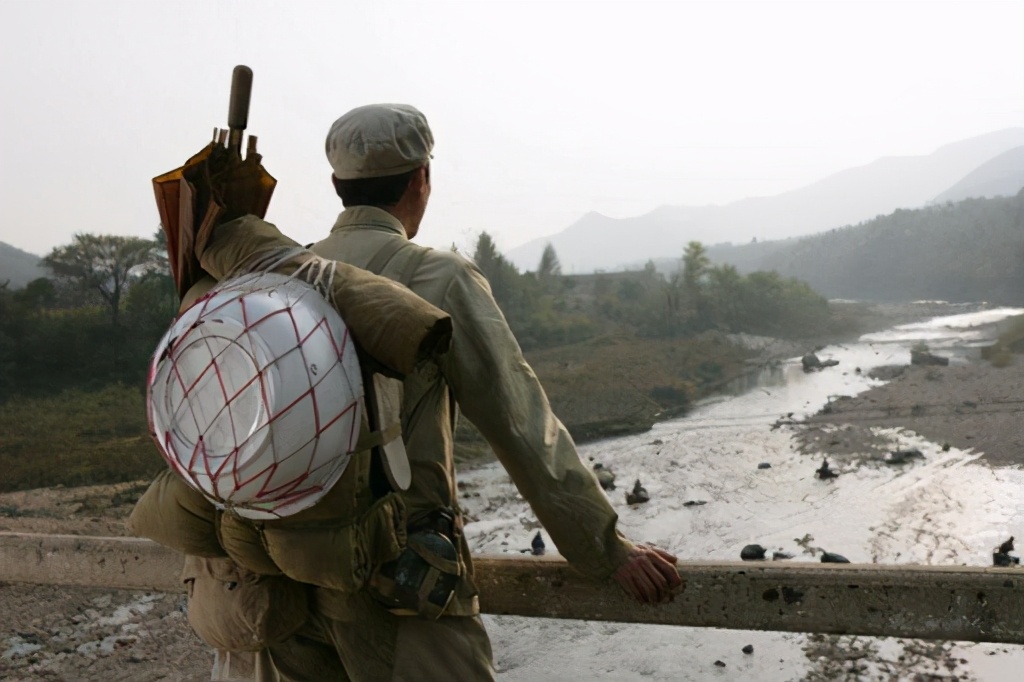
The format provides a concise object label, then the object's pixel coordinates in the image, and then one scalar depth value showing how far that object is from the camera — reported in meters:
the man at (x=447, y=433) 1.35
